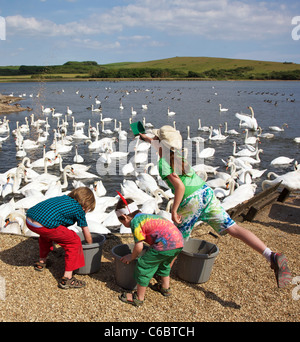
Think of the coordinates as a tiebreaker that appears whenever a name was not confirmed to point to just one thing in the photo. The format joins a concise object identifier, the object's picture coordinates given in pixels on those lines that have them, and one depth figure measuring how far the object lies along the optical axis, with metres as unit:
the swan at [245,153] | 17.55
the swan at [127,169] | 14.07
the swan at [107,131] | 24.42
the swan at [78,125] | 26.55
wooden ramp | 7.45
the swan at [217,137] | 22.27
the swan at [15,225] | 6.74
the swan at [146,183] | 11.70
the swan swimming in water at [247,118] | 14.84
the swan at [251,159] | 15.77
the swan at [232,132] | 24.30
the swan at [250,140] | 20.74
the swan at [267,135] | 23.05
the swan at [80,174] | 13.83
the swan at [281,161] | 16.00
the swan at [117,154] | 16.86
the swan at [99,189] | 11.13
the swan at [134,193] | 10.31
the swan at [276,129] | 24.91
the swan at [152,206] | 8.36
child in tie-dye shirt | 4.09
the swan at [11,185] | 11.64
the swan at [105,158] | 15.85
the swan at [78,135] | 22.33
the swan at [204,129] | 24.95
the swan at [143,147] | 17.49
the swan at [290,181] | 10.97
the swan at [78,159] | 16.39
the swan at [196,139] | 21.34
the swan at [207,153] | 17.11
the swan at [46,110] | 34.97
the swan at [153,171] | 13.71
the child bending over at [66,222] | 4.38
